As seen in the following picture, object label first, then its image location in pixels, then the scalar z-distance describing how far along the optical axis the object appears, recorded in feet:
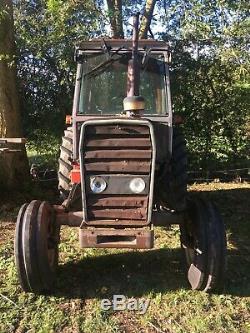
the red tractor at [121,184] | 14.12
